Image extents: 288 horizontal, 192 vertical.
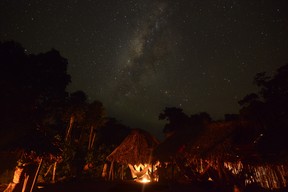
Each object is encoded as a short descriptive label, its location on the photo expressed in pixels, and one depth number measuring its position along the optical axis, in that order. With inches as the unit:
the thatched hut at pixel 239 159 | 467.2
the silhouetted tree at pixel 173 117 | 1873.8
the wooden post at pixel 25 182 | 413.0
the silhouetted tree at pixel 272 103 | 512.4
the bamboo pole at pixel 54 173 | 865.3
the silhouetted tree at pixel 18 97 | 350.9
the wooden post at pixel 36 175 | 424.9
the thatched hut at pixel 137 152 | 812.0
